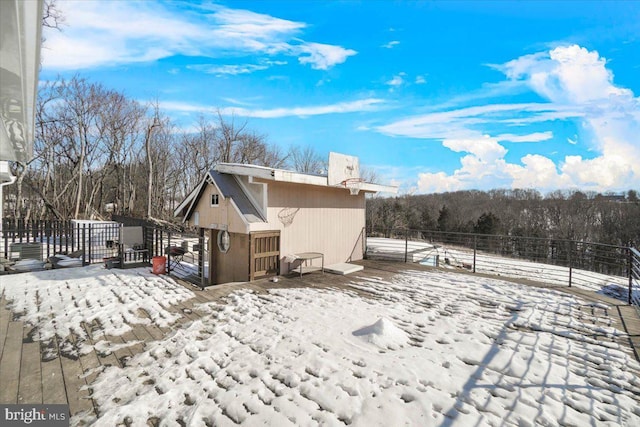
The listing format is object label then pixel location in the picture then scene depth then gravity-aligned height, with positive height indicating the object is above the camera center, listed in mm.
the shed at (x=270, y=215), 7750 -205
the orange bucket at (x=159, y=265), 8078 -1595
